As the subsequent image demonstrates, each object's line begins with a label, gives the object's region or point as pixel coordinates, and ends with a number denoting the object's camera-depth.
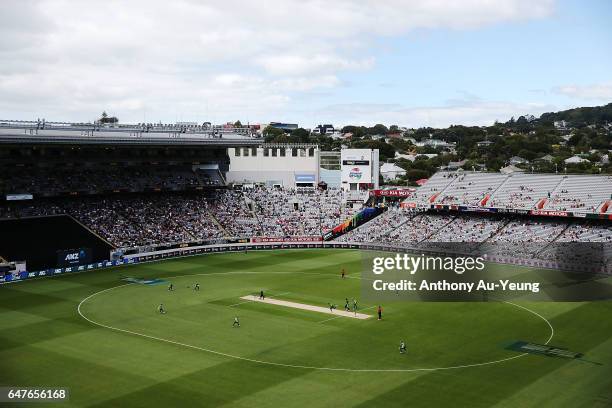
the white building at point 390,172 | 176.89
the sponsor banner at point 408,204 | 100.23
